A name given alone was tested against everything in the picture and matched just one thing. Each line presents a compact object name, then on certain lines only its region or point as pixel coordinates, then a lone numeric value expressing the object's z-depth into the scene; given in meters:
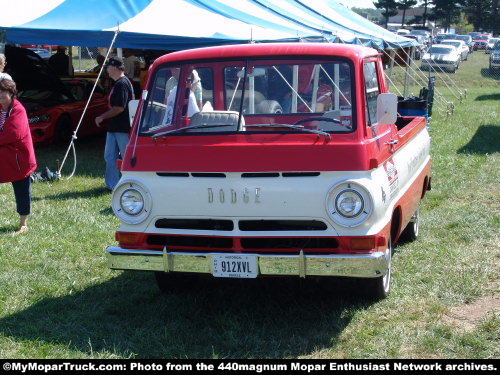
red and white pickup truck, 4.71
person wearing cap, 9.07
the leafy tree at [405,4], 66.50
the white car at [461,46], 39.83
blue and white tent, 11.16
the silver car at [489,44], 52.57
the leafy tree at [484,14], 70.69
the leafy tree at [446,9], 67.81
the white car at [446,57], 34.66
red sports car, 13.55
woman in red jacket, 7.21
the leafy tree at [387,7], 66.50
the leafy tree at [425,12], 69.31
